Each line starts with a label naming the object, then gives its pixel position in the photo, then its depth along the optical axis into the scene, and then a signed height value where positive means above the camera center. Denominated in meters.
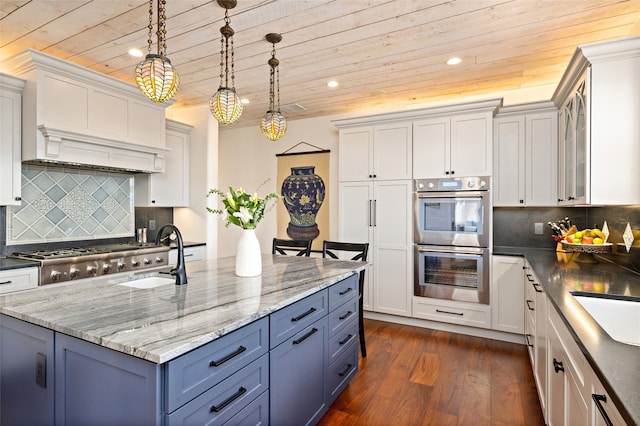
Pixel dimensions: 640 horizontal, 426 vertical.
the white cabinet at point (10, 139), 2.70 +0.60
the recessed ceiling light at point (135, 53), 2.76 +1.34
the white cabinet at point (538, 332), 1.96 -0.79
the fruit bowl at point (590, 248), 2.46 -0.26
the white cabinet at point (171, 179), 3.90 +0.40
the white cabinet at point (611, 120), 2.04 +0.58
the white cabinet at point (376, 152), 3.79 +0.71
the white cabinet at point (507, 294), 3.27 -0.80
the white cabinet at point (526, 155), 3.35 +0.59
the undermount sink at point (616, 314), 1.57 -0.48
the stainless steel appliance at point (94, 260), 2.71 -0.43
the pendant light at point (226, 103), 2.08 +0.68
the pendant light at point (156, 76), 1.68 +0.69
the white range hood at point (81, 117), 2.69 +0.85
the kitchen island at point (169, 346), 1.06 -0.49
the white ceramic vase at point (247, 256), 2.09 -0.27
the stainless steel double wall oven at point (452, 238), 3.40 -0.26
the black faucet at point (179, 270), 1.82 -0.31
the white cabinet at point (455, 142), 3.40 +0.76
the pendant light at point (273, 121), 2.54 +0.70
